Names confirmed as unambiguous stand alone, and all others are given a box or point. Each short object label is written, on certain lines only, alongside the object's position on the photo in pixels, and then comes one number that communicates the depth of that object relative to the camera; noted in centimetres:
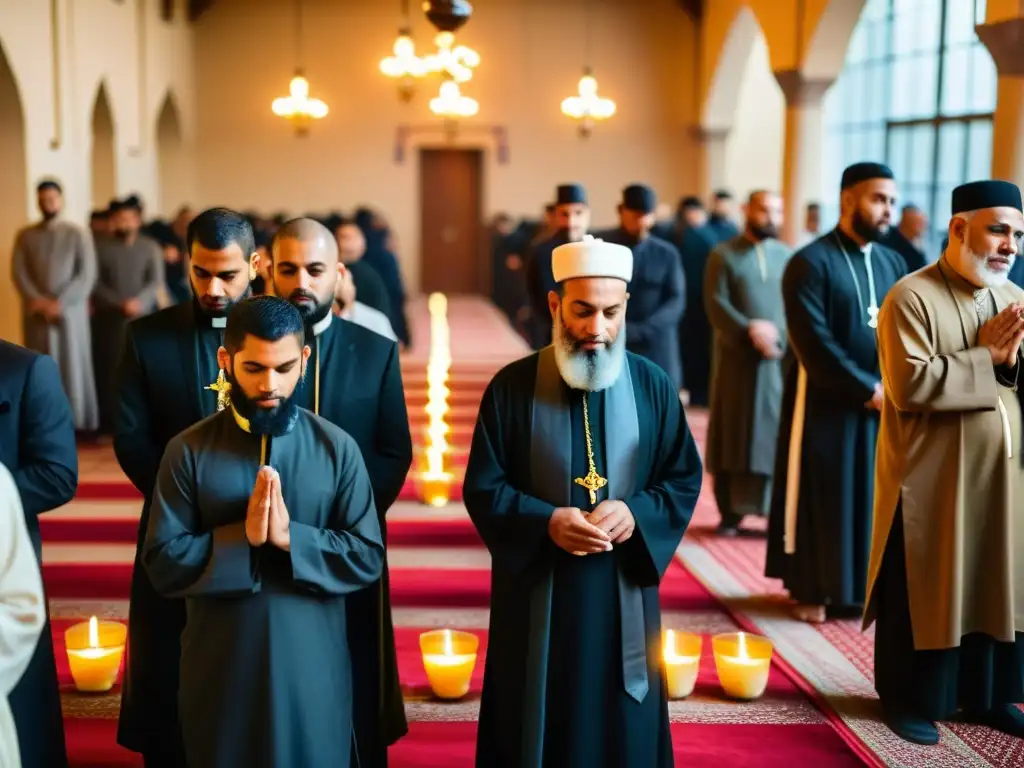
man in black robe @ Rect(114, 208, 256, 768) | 383
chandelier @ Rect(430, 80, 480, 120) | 1429
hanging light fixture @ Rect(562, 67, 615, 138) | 1770
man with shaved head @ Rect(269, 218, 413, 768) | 377
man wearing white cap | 348
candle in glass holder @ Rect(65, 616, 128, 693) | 488
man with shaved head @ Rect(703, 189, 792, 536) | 744
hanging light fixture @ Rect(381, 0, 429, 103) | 1436
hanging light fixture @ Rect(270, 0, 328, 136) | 1703
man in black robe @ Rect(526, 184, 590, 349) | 715
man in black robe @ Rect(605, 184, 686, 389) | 753
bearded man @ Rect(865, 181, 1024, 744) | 443
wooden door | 2264
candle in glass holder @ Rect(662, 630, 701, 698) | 489
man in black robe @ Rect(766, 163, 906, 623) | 575
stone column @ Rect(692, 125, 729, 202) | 2028
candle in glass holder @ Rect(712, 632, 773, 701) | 491
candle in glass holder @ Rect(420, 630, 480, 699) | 483
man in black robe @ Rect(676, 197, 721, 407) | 1169
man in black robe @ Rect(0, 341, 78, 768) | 338
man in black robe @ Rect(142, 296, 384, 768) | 305
